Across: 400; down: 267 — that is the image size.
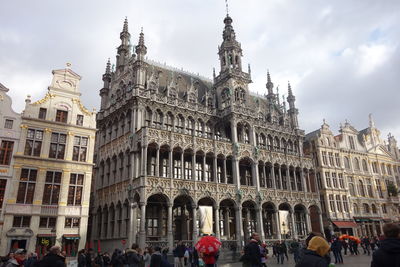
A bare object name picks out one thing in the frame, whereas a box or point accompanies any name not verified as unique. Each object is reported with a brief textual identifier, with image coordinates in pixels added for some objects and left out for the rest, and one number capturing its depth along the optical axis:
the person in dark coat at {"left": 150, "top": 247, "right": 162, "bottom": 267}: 9.90
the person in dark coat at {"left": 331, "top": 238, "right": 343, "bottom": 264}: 20.03
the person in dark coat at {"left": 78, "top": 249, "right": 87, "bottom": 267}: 16.80
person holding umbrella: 10.66
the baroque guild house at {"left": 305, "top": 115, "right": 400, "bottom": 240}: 48.19
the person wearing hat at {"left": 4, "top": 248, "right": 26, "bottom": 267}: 8.71
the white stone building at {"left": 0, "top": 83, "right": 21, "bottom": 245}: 26.16
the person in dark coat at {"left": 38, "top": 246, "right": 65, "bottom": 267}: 6.91
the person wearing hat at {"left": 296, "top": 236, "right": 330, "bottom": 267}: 4.81
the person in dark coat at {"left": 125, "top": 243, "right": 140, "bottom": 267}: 11.10
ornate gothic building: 31.45
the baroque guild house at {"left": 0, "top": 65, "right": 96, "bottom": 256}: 26.16
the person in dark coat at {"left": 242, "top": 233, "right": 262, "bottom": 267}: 9.77
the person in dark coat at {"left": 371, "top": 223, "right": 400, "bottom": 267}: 4.60
